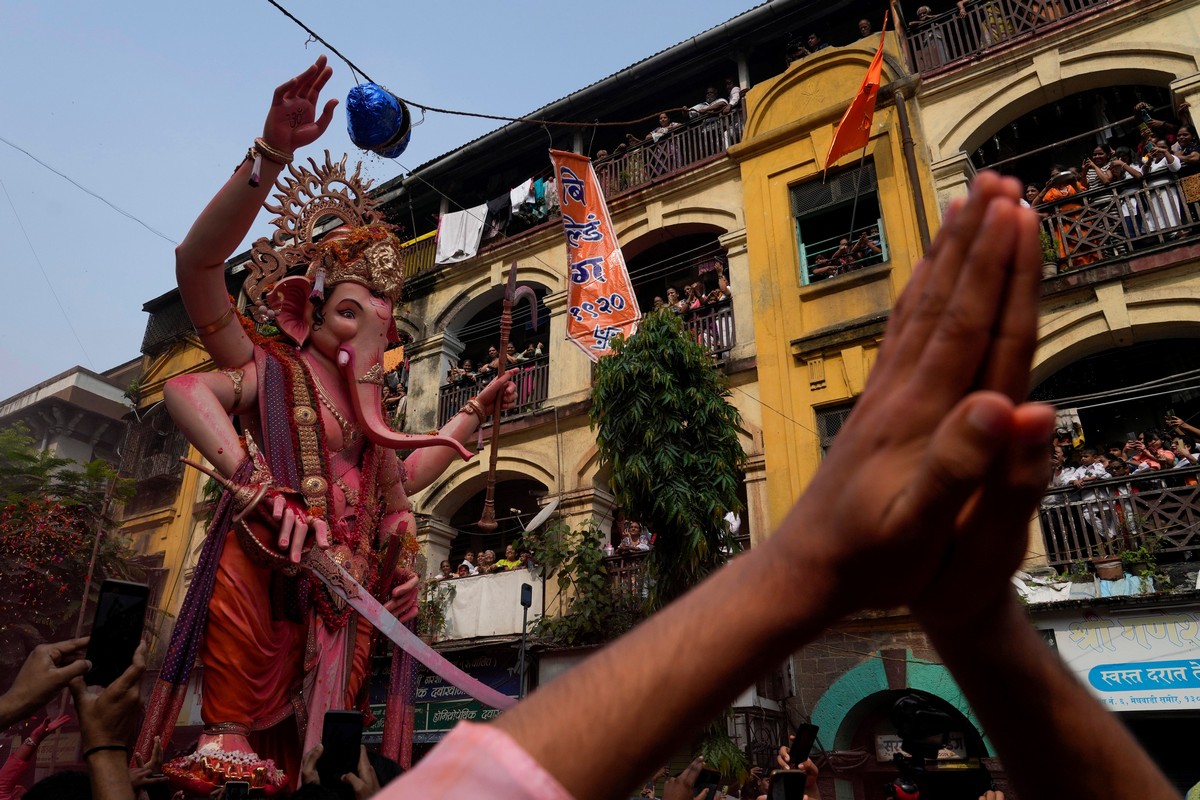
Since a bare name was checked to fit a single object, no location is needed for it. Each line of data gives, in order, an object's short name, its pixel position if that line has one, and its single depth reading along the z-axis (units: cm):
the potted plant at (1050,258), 1034
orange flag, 1122
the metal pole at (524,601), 973
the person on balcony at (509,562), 1267
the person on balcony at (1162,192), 978
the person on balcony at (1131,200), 1004
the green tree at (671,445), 913
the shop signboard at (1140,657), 816
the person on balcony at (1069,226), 1025
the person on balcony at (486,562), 1299
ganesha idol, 337
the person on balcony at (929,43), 1234
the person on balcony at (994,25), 1187
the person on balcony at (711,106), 1405
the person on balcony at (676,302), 1306
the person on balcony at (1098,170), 1042
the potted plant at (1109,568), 866
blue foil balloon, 1026
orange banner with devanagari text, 1059
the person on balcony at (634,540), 1168
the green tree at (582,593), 1101
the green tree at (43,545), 1380
